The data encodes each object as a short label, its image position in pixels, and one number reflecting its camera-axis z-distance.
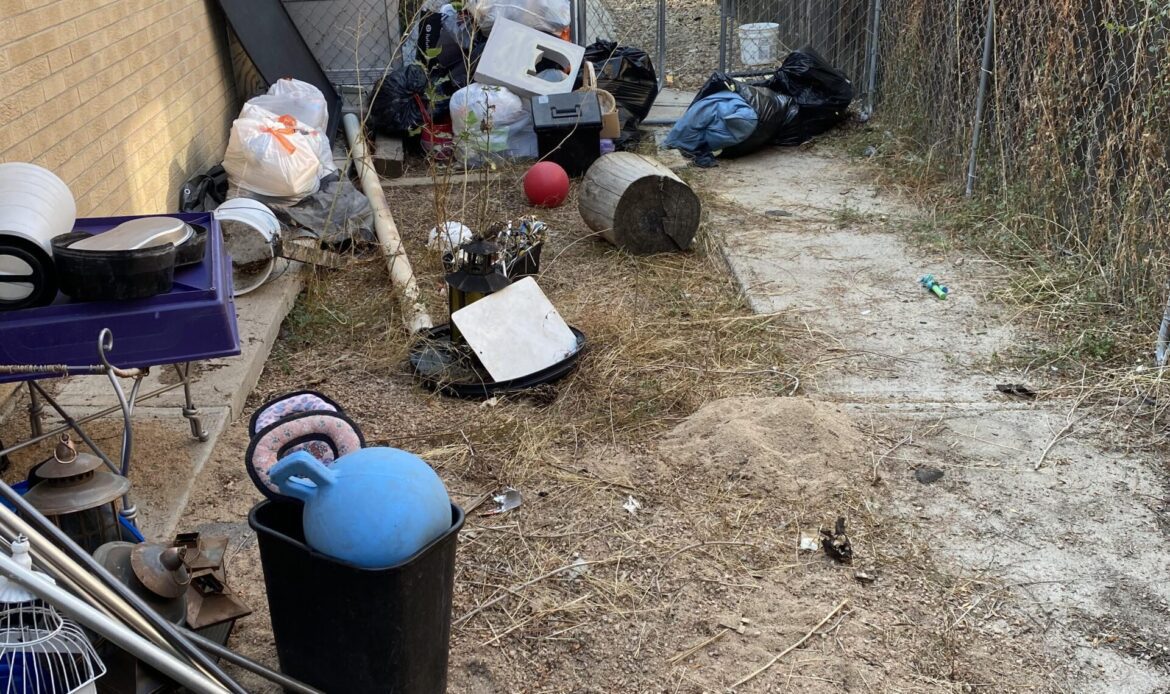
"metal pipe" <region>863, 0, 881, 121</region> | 9.10
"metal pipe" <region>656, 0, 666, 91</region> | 9.89
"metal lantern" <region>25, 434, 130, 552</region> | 2.52
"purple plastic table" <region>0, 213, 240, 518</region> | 2.88
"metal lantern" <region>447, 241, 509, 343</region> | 4.53
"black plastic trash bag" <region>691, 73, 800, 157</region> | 8.43
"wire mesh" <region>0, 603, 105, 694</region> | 1.97
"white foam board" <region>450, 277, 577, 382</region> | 4.46
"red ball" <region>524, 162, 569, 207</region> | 7.09
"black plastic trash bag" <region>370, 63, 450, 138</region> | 8.22
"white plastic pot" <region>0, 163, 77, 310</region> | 2.86
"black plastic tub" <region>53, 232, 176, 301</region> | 2.88
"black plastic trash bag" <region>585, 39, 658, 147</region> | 8.83
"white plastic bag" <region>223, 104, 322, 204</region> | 5.95
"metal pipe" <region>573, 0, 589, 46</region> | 9.54
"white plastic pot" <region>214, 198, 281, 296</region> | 5.08
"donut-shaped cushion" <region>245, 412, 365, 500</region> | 2.57
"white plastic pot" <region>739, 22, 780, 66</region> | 11.10
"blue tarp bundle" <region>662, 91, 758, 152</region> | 8.29
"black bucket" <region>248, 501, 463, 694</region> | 2.35
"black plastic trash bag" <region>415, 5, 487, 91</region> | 8.53
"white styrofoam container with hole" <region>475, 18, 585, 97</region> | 8.23
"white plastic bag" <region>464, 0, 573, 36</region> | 8.62
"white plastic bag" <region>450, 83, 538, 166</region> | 7.85
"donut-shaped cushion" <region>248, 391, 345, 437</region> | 2.76
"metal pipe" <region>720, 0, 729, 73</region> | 9.82
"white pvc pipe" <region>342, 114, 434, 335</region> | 5.01
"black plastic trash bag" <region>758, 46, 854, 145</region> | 8.82
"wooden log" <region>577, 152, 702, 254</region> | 6.03
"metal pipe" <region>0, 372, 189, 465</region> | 3.13
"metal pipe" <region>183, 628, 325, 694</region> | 2.42
